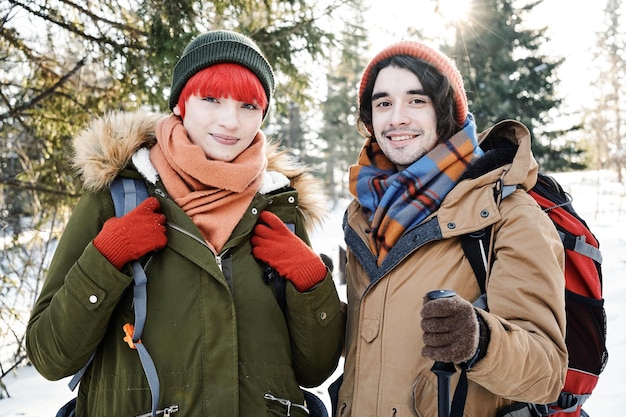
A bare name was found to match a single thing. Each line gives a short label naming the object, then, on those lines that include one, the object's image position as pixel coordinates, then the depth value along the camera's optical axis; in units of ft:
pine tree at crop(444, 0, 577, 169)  52.95
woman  6.08
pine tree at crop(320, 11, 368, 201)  79.30
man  5.39
